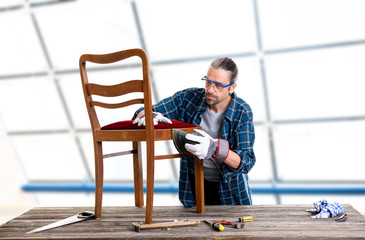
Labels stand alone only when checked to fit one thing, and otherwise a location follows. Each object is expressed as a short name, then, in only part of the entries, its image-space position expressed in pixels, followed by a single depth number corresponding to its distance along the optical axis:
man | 2.46
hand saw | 2.17
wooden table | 1.99
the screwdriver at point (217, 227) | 2.04
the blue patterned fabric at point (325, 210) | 2.27
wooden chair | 2.09
